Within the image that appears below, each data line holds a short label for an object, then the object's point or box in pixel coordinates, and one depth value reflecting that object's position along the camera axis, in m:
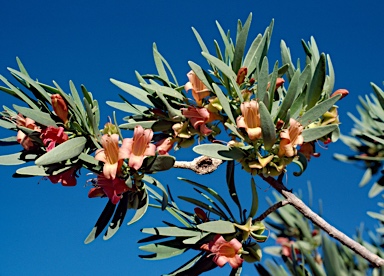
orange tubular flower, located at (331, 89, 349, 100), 0.55
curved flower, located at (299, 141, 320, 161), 0.55
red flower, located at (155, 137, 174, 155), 0.53
